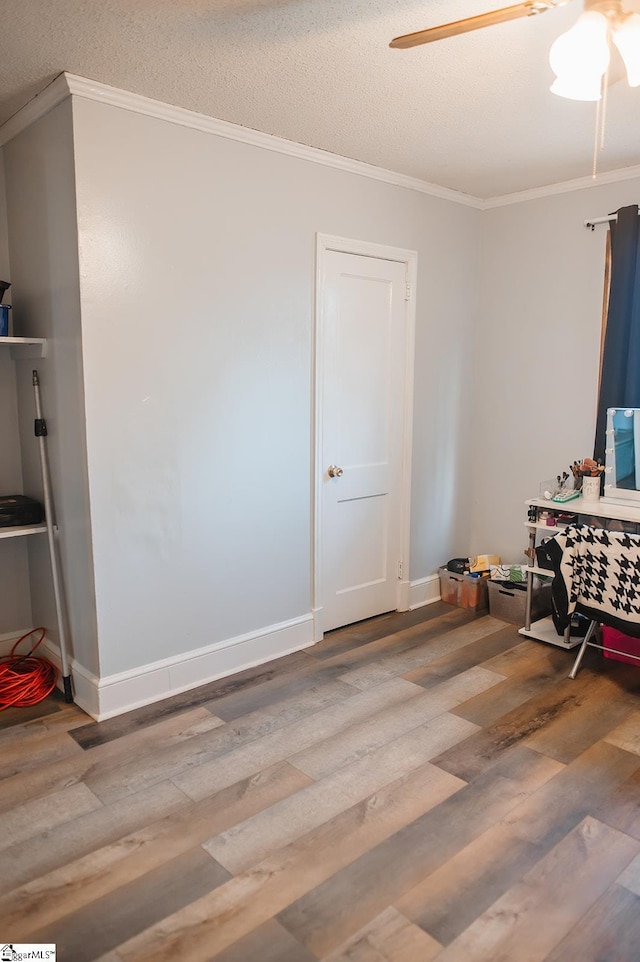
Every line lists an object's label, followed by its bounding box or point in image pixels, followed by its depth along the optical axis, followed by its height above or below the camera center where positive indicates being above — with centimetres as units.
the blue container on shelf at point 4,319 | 284 +30
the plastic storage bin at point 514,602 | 392 -127
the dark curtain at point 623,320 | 358 +39
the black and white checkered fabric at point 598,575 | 280 -80
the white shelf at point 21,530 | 285 -61
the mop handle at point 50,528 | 289 -61
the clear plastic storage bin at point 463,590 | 416 -127
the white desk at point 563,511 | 337 -65
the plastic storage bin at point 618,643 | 338 -129
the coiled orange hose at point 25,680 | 297 -134
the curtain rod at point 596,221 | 368 +96
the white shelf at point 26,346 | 277 +20
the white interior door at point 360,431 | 358 -23
